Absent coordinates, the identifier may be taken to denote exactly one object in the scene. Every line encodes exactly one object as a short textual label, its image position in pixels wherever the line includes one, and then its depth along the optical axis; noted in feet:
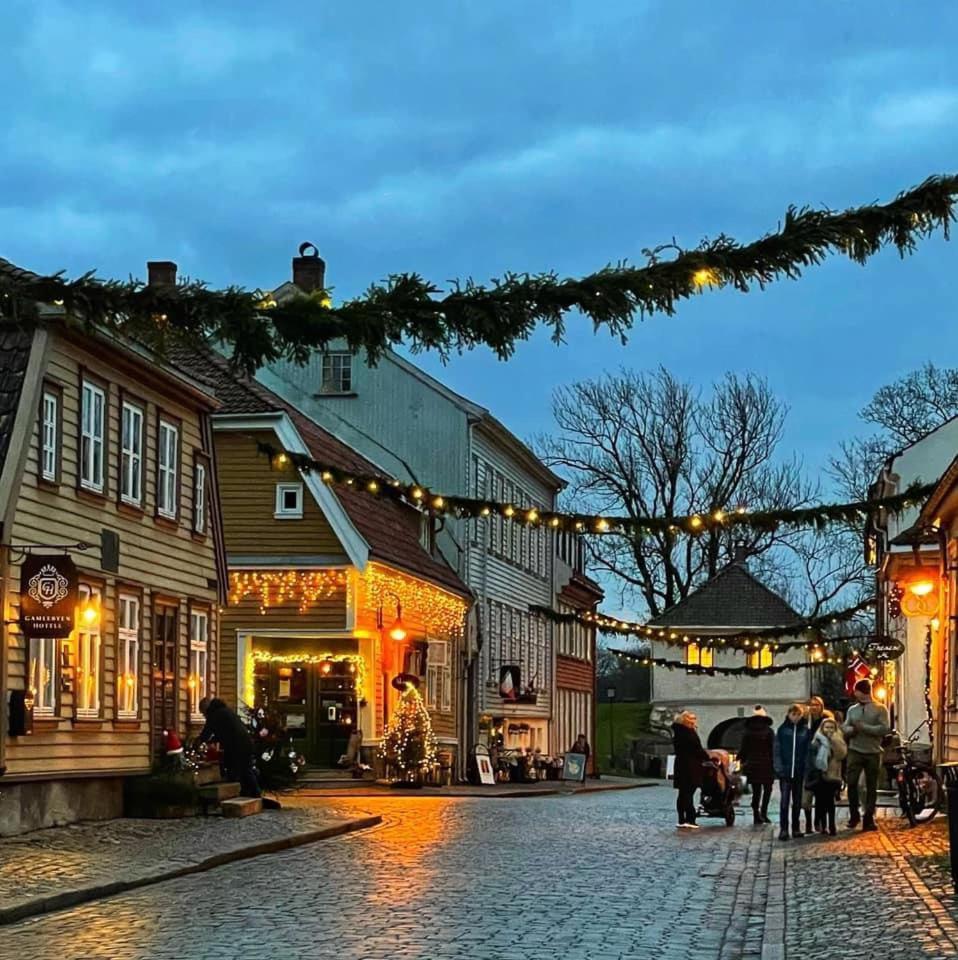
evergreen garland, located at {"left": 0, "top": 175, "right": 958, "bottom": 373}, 27.14
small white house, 248.52
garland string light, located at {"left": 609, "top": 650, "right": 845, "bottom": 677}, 112.37
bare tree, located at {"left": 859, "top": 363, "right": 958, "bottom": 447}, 206.08
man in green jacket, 76.07
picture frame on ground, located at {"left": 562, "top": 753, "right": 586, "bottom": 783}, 165.37
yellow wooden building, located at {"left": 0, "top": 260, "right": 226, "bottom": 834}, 76.89
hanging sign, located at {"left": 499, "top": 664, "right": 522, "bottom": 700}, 173.25
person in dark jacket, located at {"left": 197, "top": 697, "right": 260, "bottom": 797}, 93.40
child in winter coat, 77.87
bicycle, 81.20
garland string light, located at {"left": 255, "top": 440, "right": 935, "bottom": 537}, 54.08
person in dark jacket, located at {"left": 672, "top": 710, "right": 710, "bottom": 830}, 88.28
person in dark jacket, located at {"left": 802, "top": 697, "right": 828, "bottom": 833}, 80.48
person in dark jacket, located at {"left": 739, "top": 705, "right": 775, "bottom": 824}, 92.17
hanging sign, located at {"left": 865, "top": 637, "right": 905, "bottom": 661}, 105.29
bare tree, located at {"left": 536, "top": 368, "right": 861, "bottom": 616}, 222.28
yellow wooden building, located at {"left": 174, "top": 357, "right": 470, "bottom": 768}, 131.13
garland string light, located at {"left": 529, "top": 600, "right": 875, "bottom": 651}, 93.25
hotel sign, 73.51
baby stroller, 93.45
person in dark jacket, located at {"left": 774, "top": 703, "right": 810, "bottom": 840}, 79.51
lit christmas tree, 131.95
